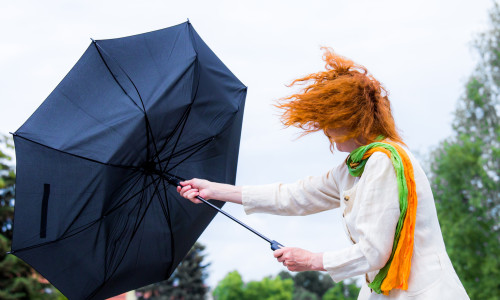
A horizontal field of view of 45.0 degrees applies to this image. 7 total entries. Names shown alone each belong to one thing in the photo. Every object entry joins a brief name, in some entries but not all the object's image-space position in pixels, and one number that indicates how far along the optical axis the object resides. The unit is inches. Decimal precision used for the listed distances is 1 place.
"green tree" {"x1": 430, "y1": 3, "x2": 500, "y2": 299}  971.9
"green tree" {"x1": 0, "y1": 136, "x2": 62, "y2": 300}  866.8
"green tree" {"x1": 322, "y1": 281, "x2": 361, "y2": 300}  2864.2
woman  103.7
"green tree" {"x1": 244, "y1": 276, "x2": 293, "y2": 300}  2696.9
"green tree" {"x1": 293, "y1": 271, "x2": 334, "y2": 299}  2987.2
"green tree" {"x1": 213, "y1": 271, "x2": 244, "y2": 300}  2669.8
